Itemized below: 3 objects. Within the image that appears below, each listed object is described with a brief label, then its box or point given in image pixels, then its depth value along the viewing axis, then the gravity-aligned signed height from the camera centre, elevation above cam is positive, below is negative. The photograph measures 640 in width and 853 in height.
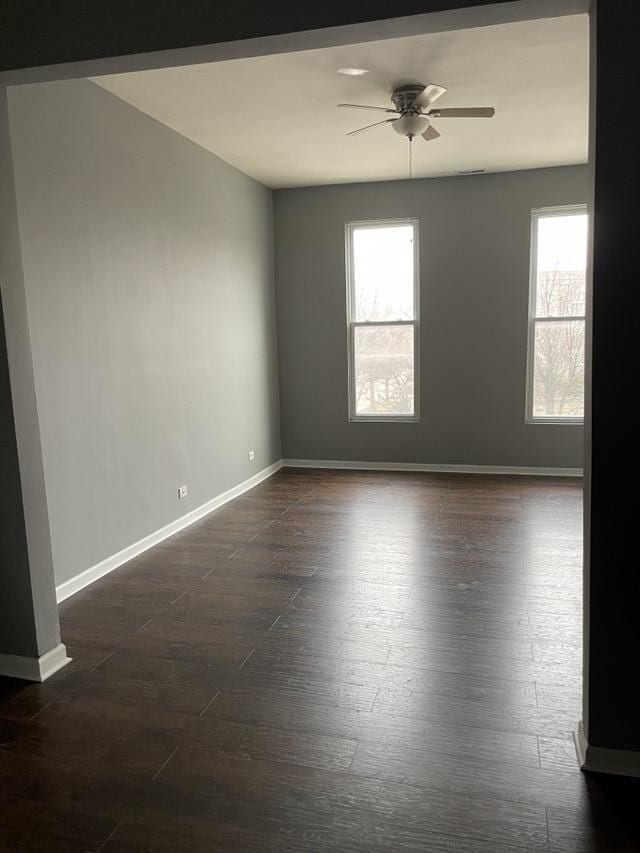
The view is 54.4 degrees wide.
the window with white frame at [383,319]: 6.28 +0.11
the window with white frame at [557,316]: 5.88 +0.07
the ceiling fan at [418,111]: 3.66 +1.32
